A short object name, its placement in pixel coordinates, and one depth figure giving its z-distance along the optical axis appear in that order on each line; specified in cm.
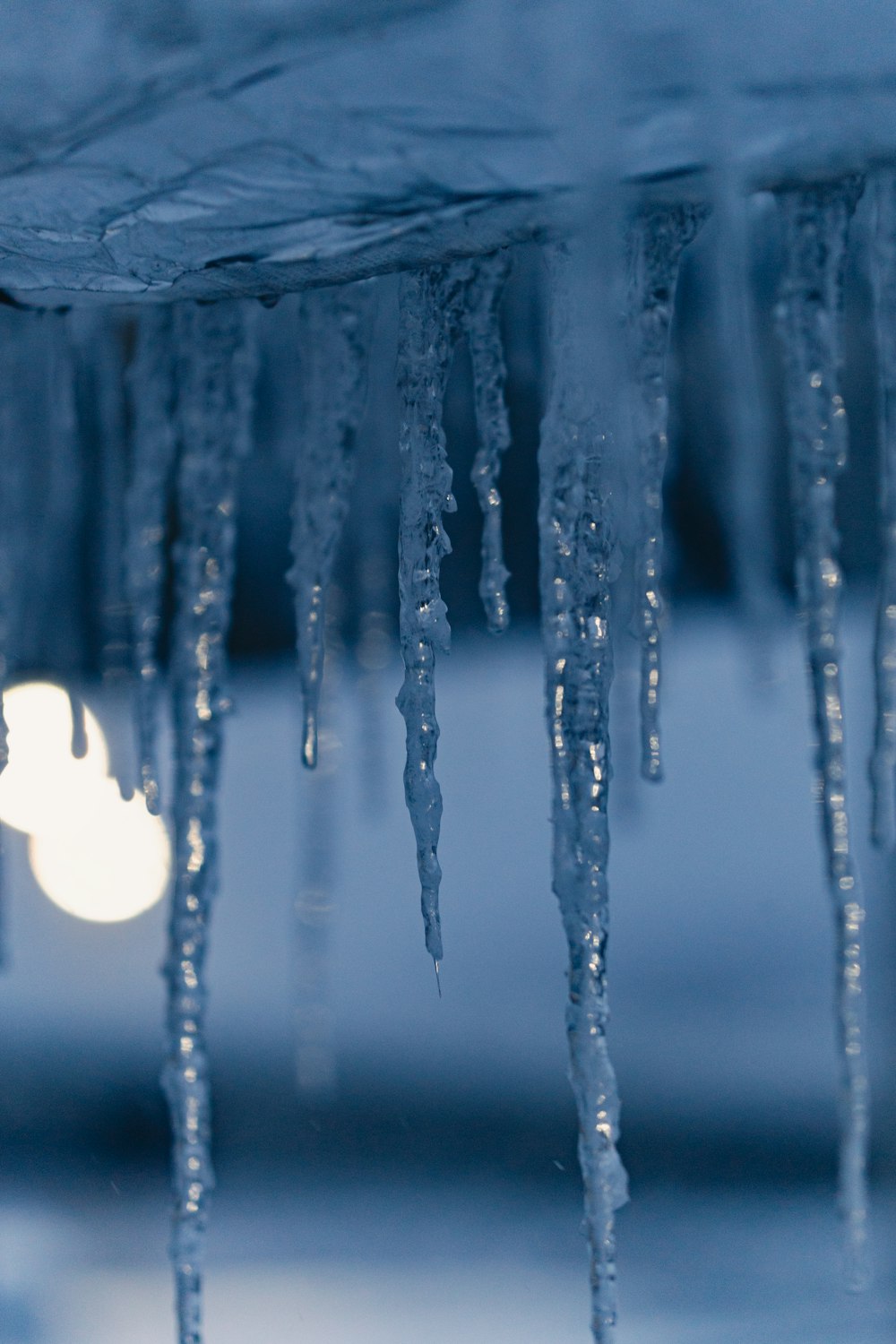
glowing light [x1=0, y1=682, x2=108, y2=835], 362
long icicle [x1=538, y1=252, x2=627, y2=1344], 173
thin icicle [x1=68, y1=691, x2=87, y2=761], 194
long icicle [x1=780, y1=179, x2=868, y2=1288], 171
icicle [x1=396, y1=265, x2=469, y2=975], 174
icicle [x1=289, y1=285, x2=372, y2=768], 178
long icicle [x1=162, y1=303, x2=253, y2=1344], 183
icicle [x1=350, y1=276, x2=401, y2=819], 199
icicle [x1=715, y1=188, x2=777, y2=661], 166
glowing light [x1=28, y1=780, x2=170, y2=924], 486
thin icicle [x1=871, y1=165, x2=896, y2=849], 172
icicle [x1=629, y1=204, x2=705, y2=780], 171
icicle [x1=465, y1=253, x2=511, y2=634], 173
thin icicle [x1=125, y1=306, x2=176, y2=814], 181
